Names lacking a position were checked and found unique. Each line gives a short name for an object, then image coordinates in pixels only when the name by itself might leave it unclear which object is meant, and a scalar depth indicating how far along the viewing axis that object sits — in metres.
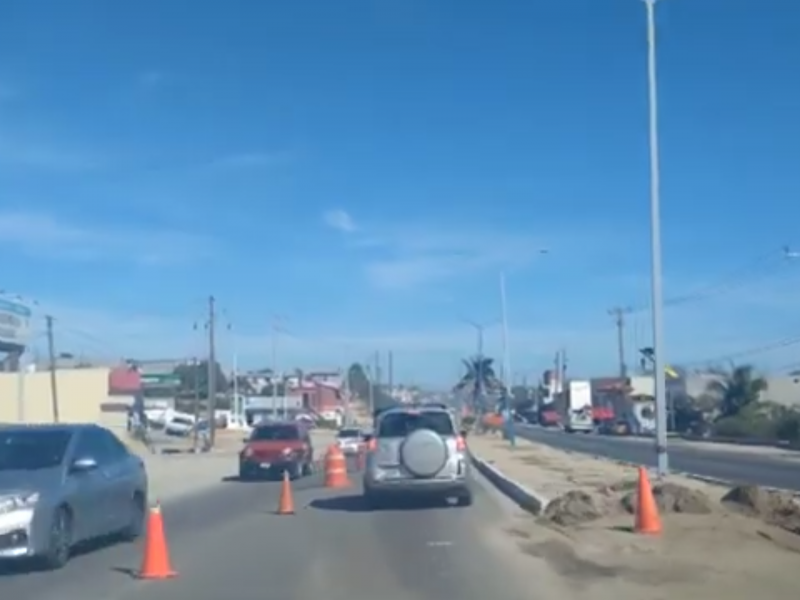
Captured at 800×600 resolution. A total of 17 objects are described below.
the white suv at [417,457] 24.77
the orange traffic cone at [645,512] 18.66
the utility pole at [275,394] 120.48
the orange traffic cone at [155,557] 15.51
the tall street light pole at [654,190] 27.08
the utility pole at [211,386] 80.81
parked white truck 107.44
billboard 63.81
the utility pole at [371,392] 169.62
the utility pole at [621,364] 124.00
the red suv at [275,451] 41.03
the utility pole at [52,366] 69.69
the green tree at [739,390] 94.40
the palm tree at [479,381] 116.89
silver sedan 15.89
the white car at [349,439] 58.53
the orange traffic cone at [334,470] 35.88
